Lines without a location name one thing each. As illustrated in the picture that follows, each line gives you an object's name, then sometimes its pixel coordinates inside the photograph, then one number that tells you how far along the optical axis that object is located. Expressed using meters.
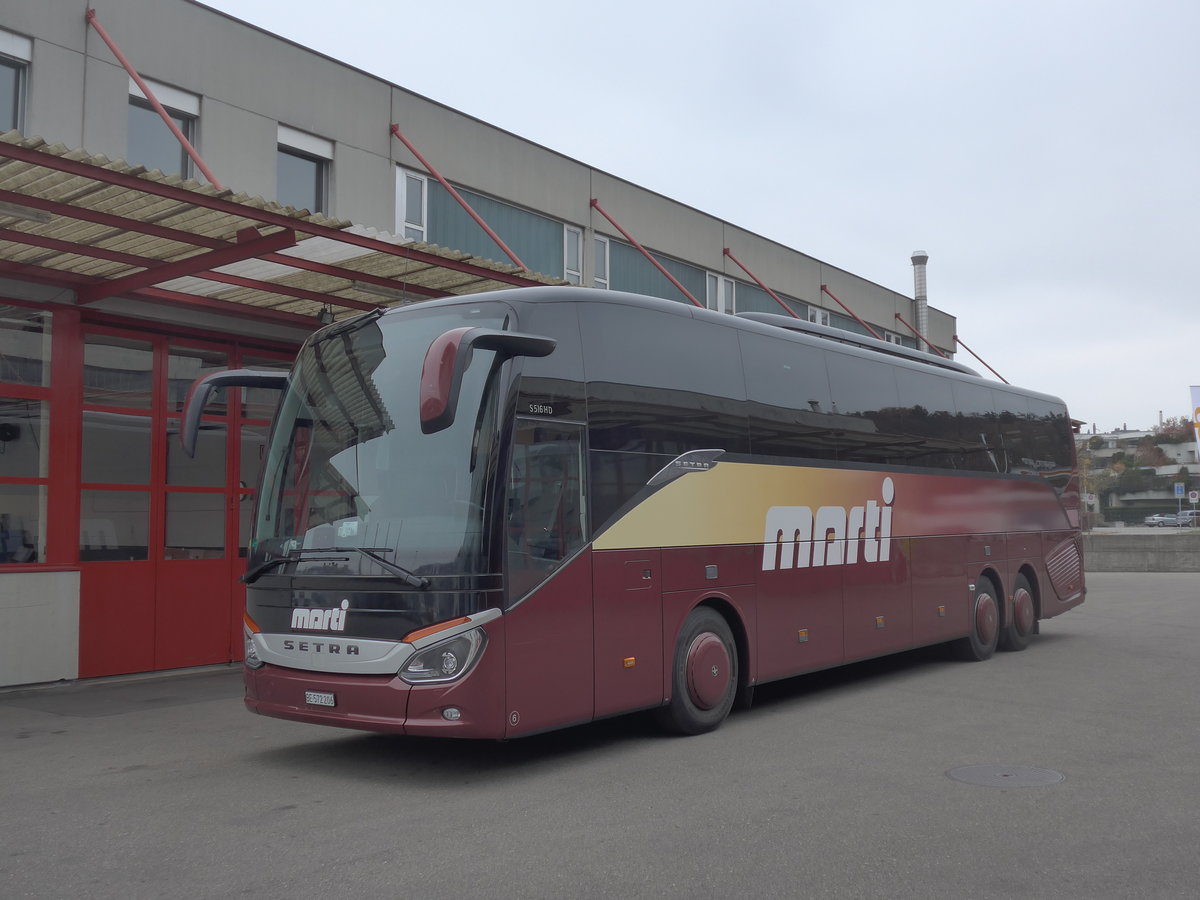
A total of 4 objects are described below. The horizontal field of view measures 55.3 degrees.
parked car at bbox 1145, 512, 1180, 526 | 89.38
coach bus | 7.15
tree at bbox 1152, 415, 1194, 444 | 115.12
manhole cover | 7.02
